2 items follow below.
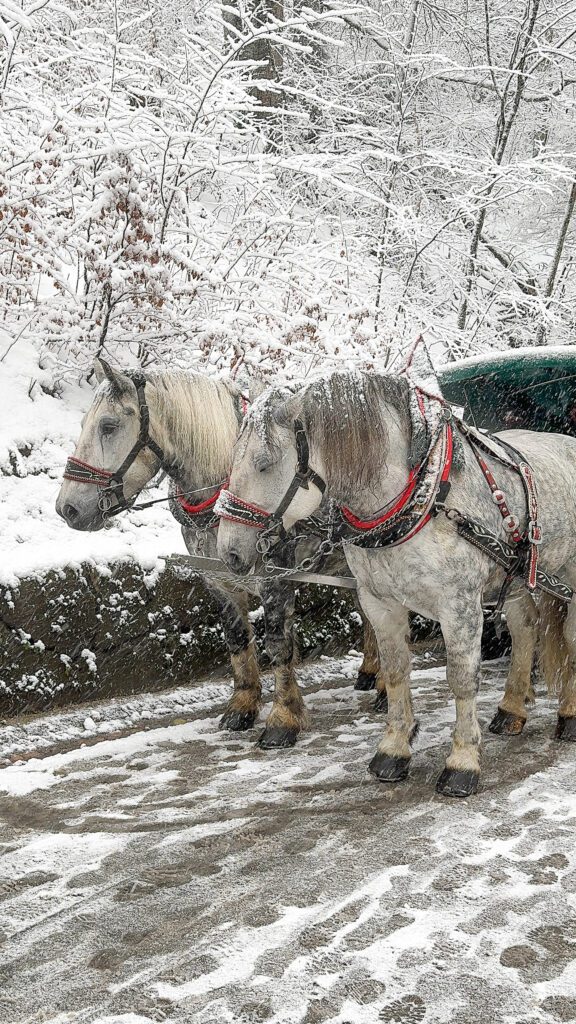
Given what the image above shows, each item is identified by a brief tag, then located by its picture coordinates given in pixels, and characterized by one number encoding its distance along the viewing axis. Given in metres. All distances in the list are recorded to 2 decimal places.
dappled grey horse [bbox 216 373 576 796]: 3.41
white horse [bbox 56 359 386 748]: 4.18
